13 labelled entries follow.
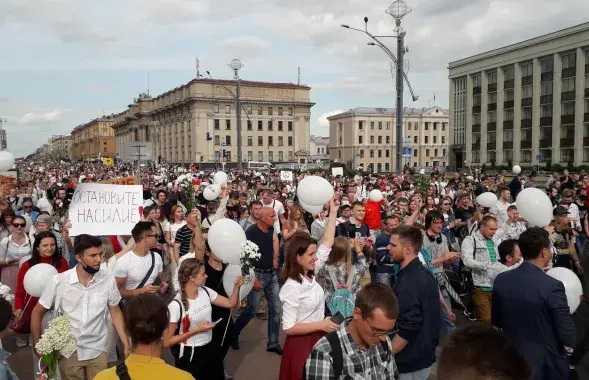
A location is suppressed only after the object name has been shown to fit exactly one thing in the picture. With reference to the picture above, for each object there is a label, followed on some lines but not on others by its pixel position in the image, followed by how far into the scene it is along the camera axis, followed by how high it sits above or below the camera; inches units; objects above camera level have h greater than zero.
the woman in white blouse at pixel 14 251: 248.5 -42.5
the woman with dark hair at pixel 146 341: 92.3 -35.5
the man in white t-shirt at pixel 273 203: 397.1 -28.2
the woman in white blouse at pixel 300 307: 142.2 -42.6
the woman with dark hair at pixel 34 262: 189.3 -36.9
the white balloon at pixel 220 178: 532.4 -9.2
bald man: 233.3 -55.1
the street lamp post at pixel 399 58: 503.2 +118.8
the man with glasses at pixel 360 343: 100.8 -37.6
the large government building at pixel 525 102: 1971.0 +317.8
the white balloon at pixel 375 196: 383.2 -21.3
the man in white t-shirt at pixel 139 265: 185.0 -37.6
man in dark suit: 134.5 -43.3
